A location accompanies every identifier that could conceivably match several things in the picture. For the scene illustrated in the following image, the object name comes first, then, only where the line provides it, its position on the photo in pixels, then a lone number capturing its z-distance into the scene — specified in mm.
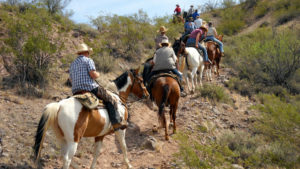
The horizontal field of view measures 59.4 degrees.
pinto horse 4680
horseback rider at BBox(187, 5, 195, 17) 19812
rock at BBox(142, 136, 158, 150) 7055
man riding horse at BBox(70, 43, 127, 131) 5320
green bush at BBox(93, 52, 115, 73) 11461
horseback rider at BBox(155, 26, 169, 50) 10781
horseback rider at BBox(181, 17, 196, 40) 14336
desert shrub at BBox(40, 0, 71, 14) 16030
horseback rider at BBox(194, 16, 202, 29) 15784
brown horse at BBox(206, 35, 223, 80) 13609
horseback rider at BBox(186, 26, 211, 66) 12131
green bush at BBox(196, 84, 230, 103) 10977
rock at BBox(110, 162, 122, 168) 6499
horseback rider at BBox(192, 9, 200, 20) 19062
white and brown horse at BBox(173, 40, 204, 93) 11160
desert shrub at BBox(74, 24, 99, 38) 14908
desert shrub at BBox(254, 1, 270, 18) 27797
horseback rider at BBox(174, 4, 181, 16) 22078
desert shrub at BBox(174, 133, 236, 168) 5848
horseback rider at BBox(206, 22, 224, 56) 14133
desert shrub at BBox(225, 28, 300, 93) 13227
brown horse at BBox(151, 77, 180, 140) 7516
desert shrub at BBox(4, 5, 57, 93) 8550
